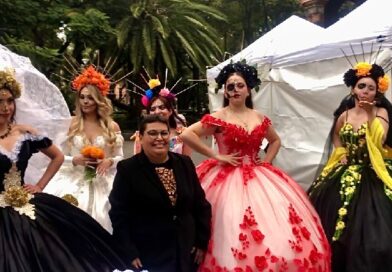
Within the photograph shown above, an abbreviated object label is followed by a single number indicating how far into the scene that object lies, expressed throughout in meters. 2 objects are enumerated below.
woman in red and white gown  3.77
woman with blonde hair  5.03
